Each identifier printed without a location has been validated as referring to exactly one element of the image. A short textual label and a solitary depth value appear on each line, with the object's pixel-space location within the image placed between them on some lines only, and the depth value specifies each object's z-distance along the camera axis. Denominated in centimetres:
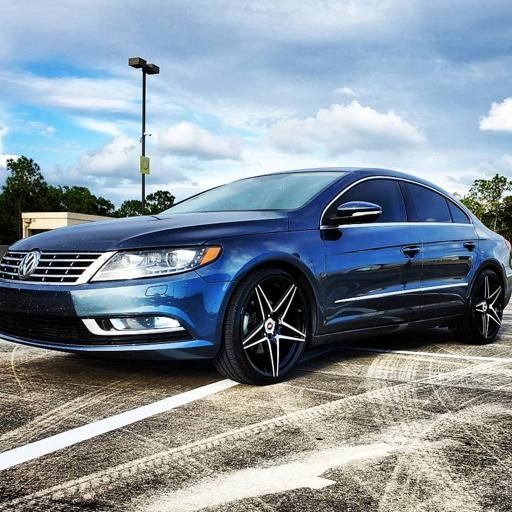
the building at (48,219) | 5157
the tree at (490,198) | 8881
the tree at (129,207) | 11581
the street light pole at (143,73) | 2336
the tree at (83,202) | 9762
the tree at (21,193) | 7175
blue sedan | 417
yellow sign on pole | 2270
